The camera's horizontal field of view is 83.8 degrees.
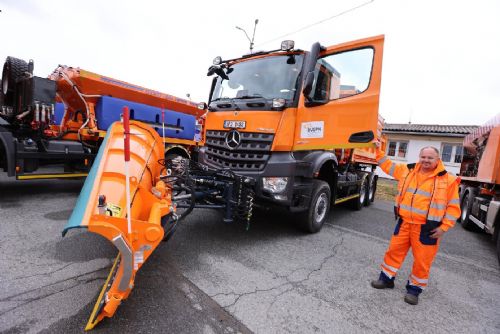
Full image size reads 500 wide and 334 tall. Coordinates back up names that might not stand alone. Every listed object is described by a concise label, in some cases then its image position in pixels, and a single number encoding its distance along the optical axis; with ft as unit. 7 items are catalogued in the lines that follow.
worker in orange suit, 8.80
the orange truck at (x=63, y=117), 16.80
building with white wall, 58.13
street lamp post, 57.72
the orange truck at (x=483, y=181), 15.92
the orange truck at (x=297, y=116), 12.06
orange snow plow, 6.29
